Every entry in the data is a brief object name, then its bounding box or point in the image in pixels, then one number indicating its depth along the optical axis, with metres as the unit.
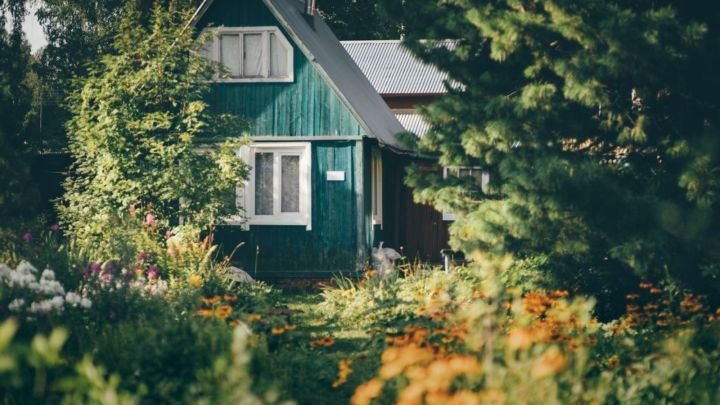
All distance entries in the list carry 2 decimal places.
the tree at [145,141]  28.80
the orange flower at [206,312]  15.07
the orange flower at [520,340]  9.56
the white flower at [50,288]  15.39
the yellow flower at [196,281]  18.72
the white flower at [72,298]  15.51
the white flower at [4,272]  15.90
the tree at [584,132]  18.22
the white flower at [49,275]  15.94
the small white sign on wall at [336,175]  33.69
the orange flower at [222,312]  15.02
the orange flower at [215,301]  16.09
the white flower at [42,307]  14.93
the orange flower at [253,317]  15.28
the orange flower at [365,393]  9.58
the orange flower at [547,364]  9.20
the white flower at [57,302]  15.08
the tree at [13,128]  33.91
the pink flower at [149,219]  27.25
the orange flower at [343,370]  12.47
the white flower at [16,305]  14.79
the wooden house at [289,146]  33.47
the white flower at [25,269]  15.90
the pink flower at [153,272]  21.22
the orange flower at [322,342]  14.56
